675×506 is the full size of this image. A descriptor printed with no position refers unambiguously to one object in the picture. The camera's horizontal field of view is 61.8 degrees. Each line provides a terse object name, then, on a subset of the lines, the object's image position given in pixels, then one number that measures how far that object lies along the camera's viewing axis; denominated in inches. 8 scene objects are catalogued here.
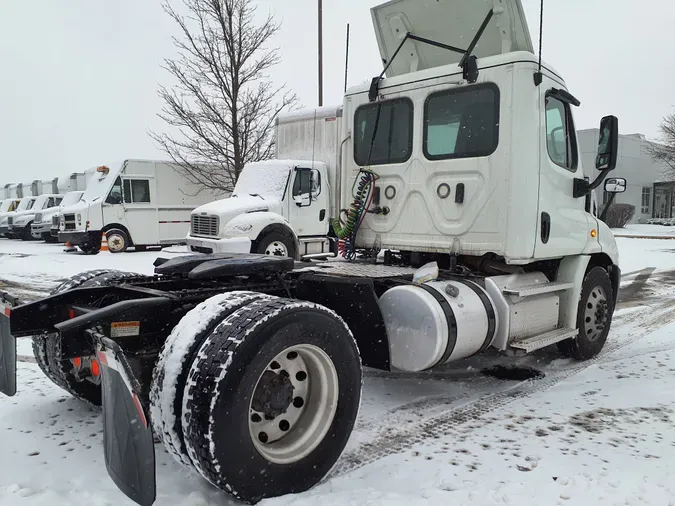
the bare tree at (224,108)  725.3
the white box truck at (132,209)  660.1
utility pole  746.2
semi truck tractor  103.3
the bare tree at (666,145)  1252.0
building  1672.0
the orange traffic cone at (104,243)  657.7
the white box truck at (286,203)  448.5
